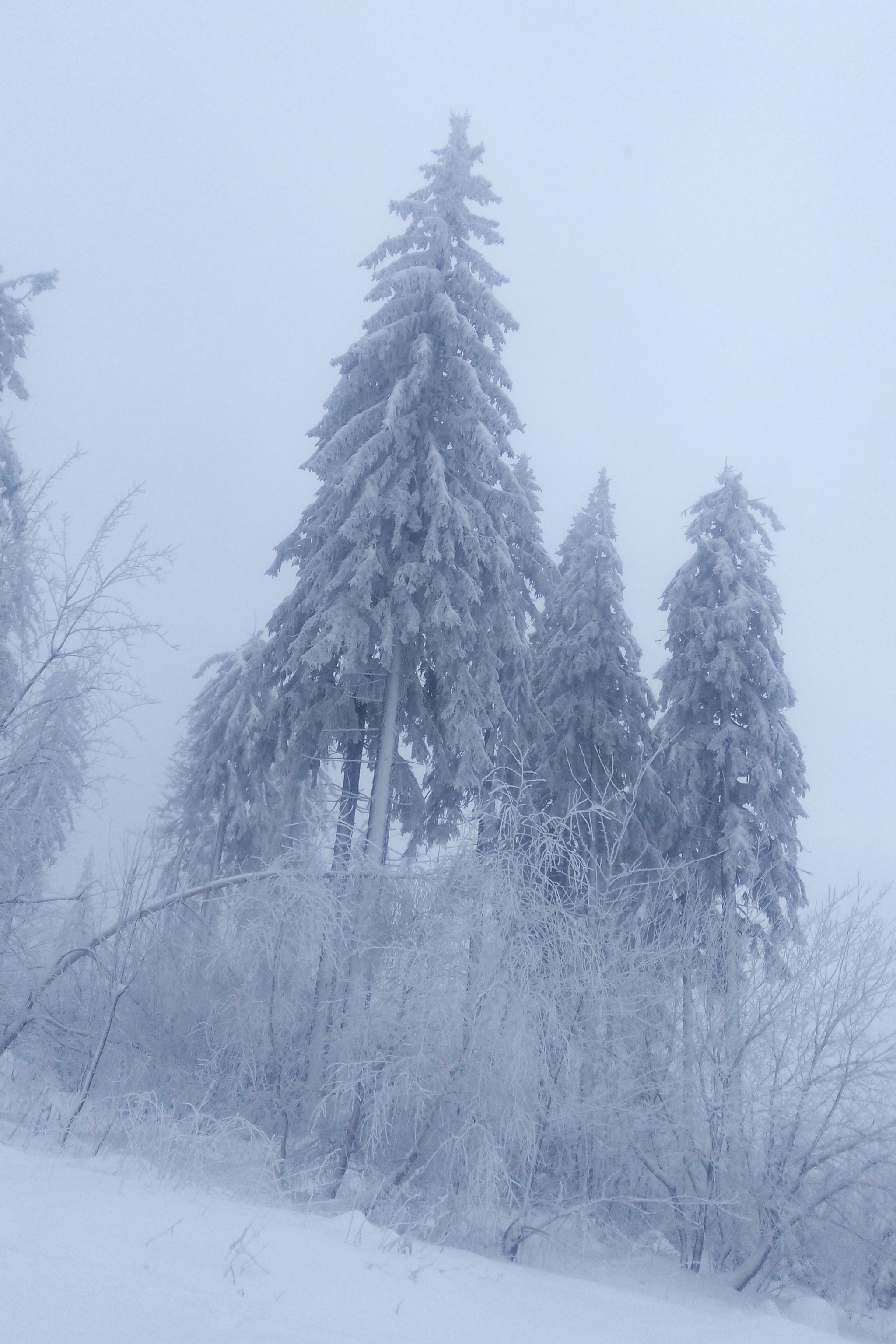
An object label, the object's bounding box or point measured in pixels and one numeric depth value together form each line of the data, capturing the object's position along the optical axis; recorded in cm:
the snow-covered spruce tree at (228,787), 2256
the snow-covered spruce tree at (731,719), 1862
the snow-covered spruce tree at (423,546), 1595
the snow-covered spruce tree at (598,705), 1984
